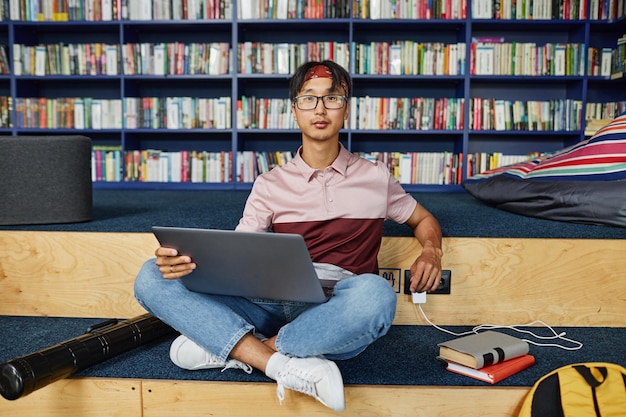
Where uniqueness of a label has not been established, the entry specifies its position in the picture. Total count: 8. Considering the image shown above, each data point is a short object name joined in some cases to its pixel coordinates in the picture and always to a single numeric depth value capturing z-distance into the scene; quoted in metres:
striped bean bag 1.86
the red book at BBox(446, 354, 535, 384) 1.34
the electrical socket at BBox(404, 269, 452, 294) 1.80
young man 1.26
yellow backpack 1.24
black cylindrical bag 1.23
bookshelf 3.67
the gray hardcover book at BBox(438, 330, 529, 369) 1.37
